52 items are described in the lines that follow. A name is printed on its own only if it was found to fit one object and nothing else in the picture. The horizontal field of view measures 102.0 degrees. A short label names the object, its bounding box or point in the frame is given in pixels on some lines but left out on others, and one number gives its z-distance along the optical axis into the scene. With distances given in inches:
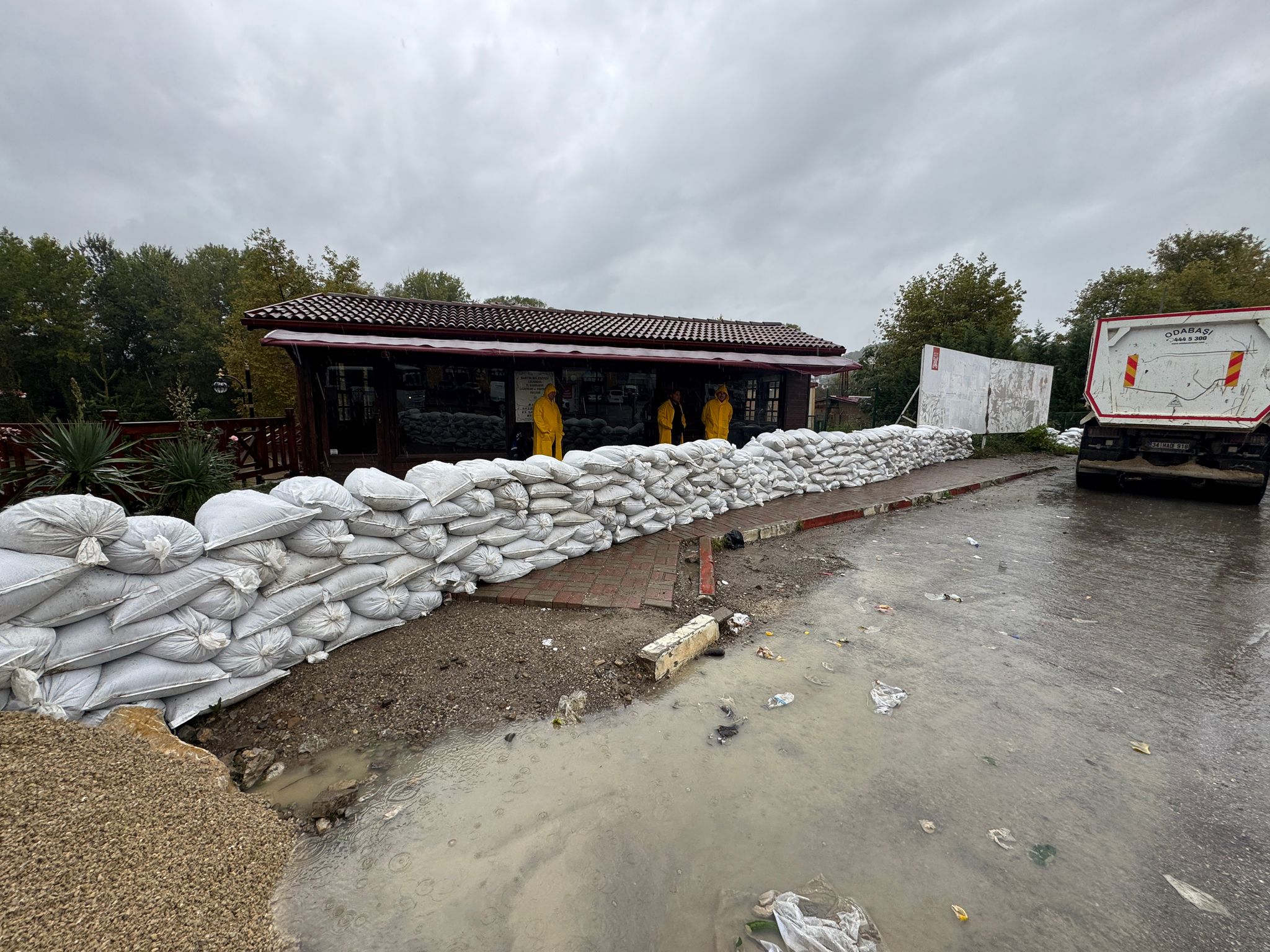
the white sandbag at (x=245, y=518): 97.6
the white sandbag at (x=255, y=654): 97.4
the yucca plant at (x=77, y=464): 138.7
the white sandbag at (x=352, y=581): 115.0
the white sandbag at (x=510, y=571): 149.1
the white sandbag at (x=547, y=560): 159.6
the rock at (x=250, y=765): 80.8
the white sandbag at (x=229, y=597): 94.6
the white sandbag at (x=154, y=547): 84.8
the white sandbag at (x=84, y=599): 77.8
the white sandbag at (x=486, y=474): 143.3
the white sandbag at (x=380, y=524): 120.3
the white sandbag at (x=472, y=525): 140.8
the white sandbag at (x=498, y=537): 148.9
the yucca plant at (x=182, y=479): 157.3
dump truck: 278.7
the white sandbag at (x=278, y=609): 100.0
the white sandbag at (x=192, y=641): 89.2
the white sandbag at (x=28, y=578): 73.5
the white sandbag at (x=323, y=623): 109.6
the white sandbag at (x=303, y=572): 106.3
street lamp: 553.0
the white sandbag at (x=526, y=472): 154.9
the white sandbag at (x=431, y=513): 129.3
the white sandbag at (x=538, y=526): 160.7
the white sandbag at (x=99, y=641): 79.1
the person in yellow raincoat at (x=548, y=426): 313.1
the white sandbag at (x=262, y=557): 98.6
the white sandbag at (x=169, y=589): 85.4
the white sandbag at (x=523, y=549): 153.8
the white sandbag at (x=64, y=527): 76.6
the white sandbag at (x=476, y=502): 141.3
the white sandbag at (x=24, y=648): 72.1
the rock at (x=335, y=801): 74.1
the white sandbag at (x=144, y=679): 82.7
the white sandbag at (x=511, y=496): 150.3
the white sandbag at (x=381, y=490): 122.6
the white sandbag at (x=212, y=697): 90.0
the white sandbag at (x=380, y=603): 120.8
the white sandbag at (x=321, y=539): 109.3
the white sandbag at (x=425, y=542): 130.6
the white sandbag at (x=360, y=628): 116.7
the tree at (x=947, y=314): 808.3
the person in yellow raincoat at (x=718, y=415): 385.4
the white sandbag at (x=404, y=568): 126.3
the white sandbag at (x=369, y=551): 117.9
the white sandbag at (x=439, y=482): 133.3
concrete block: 110.3
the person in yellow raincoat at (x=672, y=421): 383.6
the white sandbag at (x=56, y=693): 73.0
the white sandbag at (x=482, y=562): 143.9
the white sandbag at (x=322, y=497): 110.7
